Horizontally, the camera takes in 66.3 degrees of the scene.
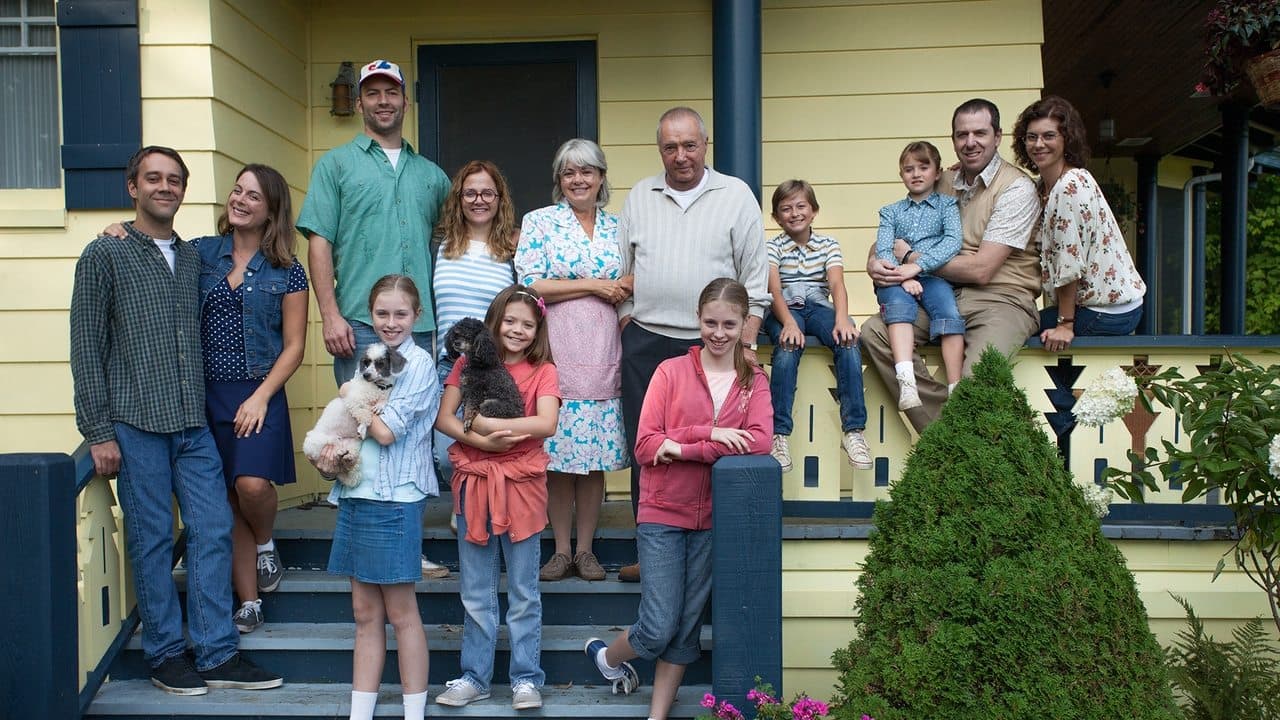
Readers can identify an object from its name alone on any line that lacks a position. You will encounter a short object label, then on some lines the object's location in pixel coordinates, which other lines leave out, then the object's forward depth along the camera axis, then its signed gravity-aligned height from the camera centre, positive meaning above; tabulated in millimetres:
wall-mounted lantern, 5910 +1395
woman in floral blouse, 3980 +317
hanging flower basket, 4605 +1148
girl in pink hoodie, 3355 -540
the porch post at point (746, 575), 3104 -808
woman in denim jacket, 3840 -57
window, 5090 +1177
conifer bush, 2625 -768
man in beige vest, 4086 +229
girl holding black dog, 3486 -674
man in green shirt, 4113 +438
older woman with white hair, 3918 +25
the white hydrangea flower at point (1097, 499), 3371 -623
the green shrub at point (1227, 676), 3422 -1300
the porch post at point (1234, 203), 6824 +837
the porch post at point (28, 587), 3383 -908
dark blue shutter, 4820 +1171
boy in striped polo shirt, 4148 +27
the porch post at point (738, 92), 4637 +1087
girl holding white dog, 3396 -726
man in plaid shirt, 3635 -358
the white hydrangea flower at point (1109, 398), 3346 -272
